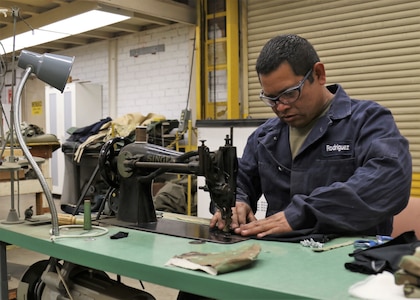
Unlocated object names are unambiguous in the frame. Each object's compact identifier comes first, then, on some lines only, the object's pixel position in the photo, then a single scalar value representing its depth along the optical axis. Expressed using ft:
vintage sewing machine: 5.10
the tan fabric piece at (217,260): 3.51
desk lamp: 5.43
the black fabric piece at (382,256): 3.43
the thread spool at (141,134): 6.15
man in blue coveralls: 4.58
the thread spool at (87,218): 5.36
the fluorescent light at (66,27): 16.78
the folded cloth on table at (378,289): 2.85
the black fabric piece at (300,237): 4.52
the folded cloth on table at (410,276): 2.79
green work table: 3.19
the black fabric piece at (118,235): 4.91
